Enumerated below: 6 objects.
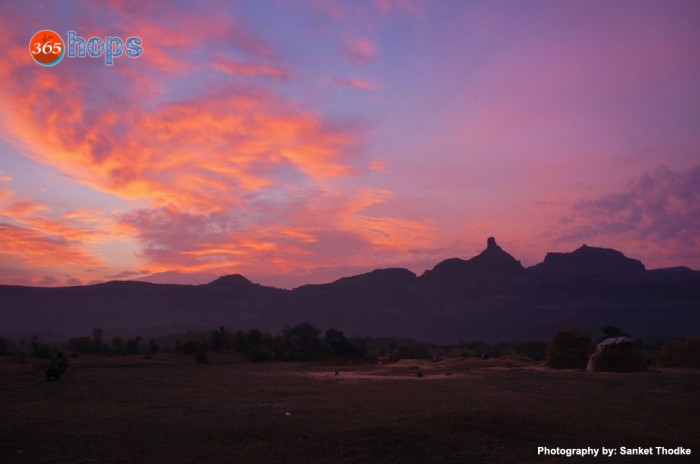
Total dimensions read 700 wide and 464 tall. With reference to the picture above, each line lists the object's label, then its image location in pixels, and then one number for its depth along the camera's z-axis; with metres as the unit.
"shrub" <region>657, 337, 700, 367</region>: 36.44
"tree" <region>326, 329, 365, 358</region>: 62.84
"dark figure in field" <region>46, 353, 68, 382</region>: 27.44
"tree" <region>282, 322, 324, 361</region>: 59.84
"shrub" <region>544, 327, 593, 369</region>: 35.66
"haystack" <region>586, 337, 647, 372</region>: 30.94
